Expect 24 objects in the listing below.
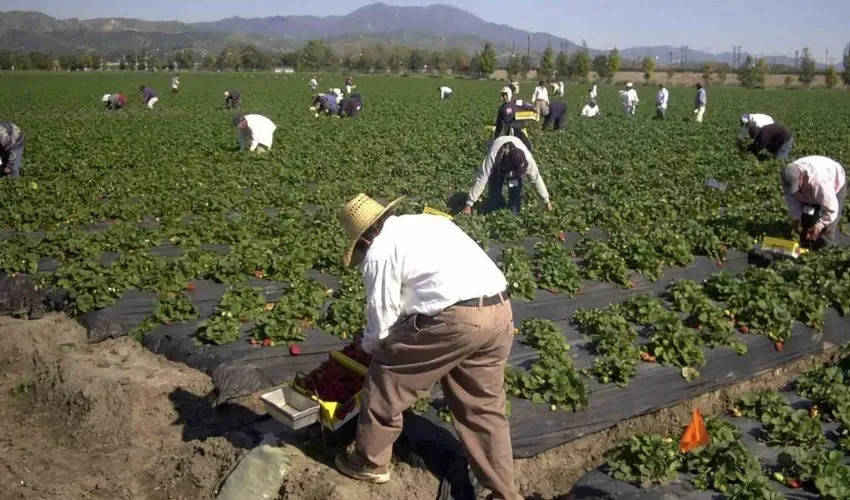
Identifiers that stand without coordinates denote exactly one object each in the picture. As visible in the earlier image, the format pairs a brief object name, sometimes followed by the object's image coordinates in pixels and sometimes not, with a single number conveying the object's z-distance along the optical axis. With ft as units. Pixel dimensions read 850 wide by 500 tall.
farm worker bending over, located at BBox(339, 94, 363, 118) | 97.45
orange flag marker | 16.15
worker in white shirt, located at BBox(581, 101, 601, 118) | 101.71
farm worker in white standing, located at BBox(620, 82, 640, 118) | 100.95
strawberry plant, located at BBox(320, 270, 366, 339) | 22.86
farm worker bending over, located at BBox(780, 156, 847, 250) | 29.89
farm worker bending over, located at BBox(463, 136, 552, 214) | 35.27
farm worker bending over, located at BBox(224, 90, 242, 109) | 113.35
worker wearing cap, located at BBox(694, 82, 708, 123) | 90.51
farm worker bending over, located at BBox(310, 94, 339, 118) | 96.48
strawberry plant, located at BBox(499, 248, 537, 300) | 26.25
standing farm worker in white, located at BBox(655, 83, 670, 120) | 96.23
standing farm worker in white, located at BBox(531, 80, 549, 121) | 81.07
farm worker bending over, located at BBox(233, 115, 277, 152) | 58.68
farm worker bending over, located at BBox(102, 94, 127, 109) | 108.37
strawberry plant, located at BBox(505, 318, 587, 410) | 18.66
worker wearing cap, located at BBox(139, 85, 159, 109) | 111.55
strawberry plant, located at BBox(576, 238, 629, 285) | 28.02
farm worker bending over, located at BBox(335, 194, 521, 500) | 13.88
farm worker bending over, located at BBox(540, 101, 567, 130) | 79.92
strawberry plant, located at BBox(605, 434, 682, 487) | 15.39
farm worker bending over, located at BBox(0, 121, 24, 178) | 45.85
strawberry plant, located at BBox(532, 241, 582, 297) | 27.04
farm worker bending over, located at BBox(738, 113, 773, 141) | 51.24
